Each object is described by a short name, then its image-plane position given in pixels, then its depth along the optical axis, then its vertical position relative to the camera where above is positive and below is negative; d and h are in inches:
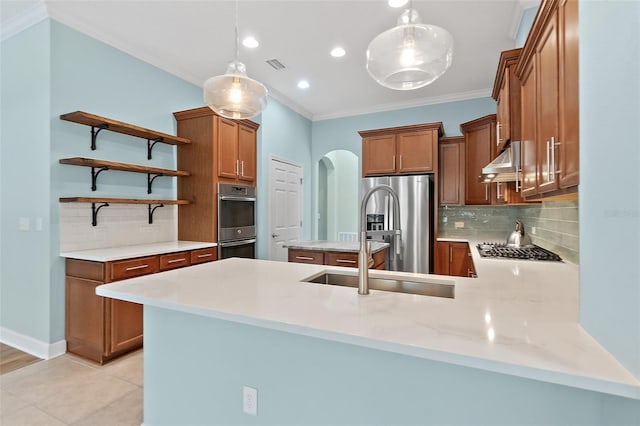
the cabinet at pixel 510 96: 95.0 +34.7
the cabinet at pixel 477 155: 166.9 +30.0
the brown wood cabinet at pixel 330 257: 122.0 -18.4
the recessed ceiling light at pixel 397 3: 107.2 +70.1
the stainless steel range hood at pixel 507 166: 94.6 +13.4
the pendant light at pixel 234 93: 73.9 +28.1
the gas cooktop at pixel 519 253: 101.6 -14.6
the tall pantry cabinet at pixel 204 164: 145.1 +22.1
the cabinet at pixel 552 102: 52.8 +21.4
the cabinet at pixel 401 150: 178.9 +35.3
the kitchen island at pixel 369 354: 34.8 -20.1
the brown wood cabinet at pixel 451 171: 183.2 +23.1
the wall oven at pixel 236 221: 148.9 -4.5
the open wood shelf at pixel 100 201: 109.1 +4.1
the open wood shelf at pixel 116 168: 108.7 +16.8
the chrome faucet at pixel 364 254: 55.0 -7.5
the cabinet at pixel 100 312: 102.6 -33.3
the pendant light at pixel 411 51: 58.2 +30.0
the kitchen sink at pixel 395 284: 67.9 -16.5
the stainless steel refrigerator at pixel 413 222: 173.2 -6.2
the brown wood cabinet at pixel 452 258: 177.5 -26.8
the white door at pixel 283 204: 193.8 +4.5
